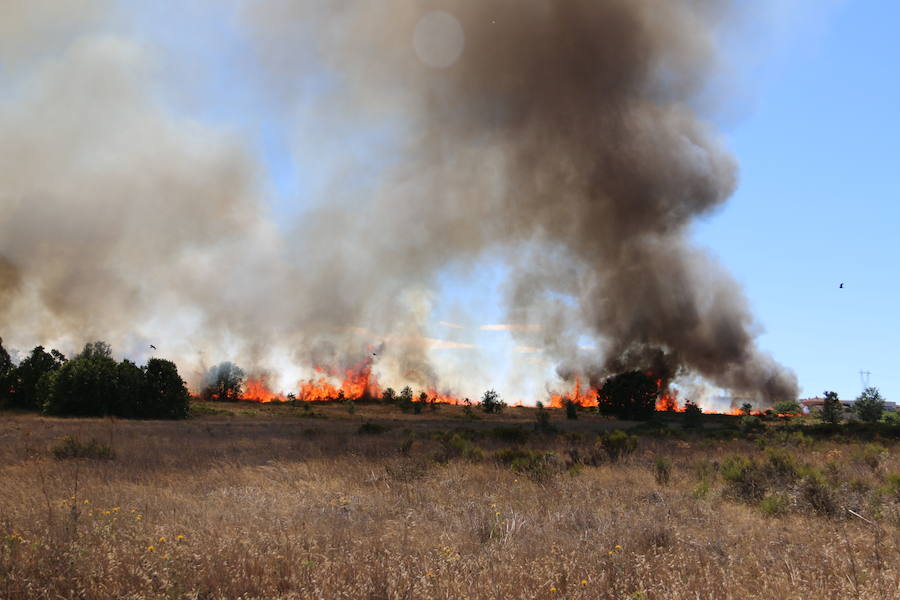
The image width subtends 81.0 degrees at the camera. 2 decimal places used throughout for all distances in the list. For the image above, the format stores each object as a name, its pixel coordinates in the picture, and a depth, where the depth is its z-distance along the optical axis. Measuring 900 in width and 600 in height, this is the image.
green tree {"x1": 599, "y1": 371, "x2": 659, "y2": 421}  68.19
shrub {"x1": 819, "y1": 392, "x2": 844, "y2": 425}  52.42
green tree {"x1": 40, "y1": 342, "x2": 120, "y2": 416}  50.22
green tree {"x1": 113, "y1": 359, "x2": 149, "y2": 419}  51.44
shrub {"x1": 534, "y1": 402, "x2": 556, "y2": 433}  30.37
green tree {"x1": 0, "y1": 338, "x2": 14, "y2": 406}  60.95
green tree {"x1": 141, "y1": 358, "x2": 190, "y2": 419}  52.56
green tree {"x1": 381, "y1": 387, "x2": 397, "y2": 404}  88.94
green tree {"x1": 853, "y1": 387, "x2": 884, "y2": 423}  66.50
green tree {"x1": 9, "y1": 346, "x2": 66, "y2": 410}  60.81
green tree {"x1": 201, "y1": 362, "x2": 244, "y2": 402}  104.62
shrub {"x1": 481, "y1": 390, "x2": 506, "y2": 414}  72.75
